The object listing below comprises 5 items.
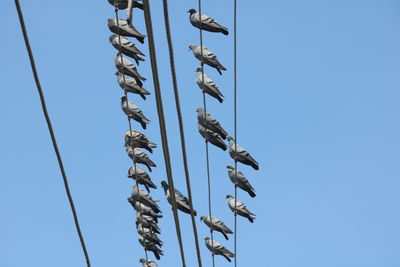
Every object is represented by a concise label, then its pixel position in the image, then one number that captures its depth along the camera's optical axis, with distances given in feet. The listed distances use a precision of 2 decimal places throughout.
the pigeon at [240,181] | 51.21
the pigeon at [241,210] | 50.92
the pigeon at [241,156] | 50.01
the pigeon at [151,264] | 57.50
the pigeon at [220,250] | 52.49
